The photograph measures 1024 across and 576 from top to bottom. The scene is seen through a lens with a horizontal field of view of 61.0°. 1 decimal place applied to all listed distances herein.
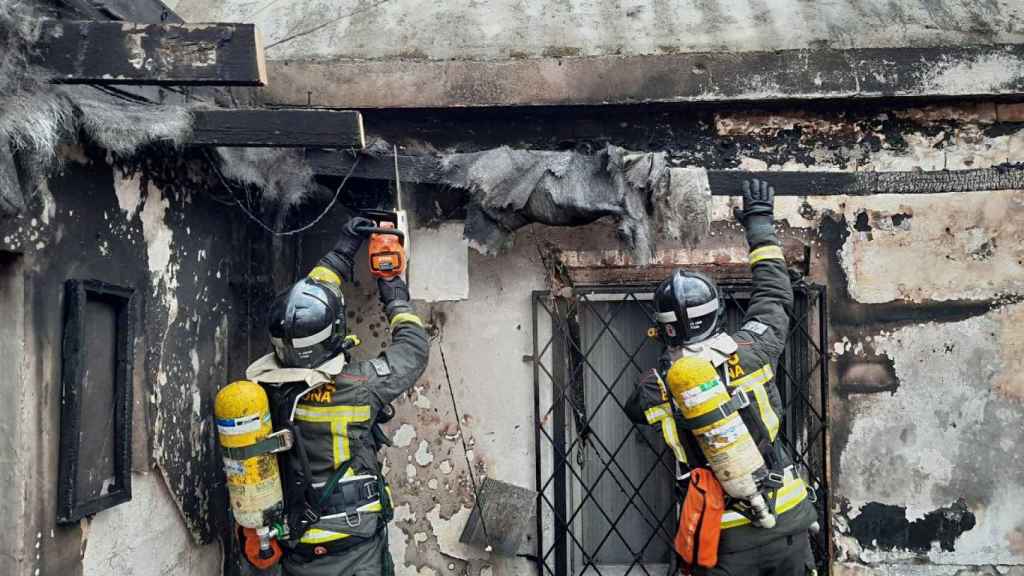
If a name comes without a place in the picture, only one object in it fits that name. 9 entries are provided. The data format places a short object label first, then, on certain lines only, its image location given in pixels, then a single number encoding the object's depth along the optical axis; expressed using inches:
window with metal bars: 178.4
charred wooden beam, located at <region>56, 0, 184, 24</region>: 124.4
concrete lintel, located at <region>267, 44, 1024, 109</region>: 173.9
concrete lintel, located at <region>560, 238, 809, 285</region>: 179.6
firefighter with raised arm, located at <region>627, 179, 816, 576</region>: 139.6
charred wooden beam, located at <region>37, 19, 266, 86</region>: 114.1
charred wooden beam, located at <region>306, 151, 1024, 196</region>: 162.1
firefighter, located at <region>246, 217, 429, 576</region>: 146.5
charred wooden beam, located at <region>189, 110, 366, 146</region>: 138.9
